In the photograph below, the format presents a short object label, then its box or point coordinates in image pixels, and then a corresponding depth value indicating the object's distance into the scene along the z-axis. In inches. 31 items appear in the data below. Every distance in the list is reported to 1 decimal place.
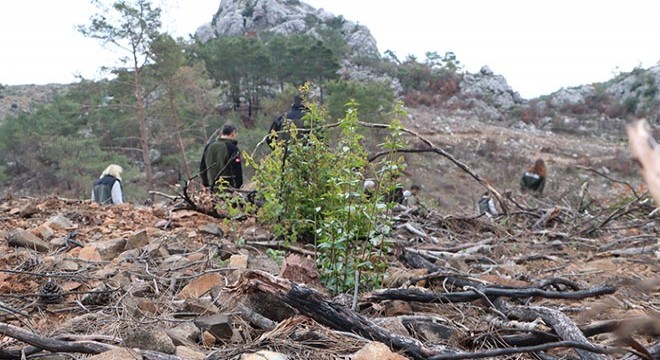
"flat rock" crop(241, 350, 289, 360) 55.2
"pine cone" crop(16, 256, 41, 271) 97.7
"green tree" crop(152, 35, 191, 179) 634.8
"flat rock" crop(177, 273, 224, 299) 84.6
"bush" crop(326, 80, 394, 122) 764.6
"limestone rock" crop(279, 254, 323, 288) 90.7
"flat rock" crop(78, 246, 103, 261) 108.6
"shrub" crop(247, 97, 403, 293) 93.7
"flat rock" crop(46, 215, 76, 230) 140.0
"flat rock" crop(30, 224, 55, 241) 128.6
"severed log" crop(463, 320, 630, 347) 58.3
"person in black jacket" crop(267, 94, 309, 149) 201.6
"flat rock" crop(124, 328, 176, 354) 58.7
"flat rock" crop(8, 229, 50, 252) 116.5
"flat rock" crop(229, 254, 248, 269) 101.2
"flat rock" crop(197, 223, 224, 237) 138.9
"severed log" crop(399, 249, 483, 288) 111.7
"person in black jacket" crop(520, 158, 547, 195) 320.5
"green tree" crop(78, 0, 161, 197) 558.3
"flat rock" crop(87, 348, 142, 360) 53.2
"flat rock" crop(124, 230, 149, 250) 119.6
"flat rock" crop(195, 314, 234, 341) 66.6
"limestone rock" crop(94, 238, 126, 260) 114.8
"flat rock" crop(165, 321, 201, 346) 62.9
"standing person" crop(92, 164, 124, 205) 230.7
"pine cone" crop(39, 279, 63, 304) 81.1
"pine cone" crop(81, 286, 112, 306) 82.1
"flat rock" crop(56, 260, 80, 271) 98.0
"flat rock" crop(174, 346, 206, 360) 57.9
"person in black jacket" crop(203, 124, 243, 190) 206.0
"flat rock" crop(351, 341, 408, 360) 54.1
